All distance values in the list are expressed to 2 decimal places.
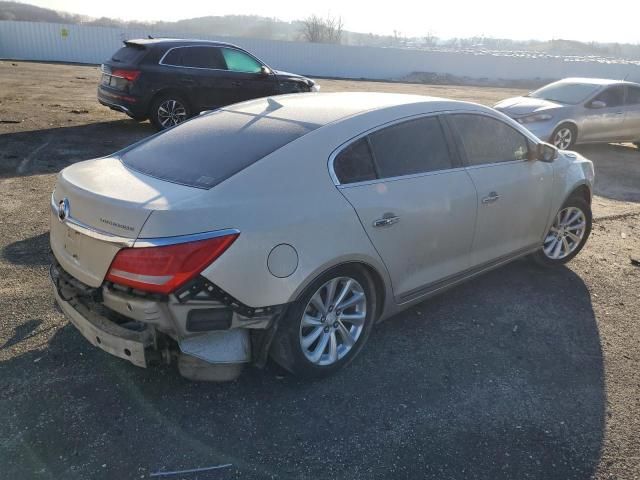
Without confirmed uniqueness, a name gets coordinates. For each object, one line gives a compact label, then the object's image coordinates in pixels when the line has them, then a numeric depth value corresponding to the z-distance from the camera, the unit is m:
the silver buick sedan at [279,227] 2.63
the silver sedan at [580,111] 10.54
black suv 10.31
